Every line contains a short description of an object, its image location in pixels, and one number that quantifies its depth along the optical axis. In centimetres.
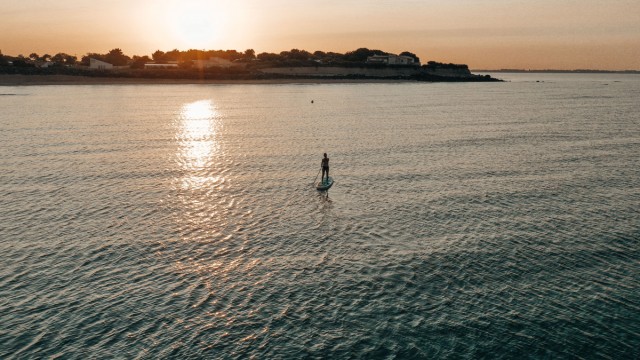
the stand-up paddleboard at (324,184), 4525
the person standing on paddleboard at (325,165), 4553
